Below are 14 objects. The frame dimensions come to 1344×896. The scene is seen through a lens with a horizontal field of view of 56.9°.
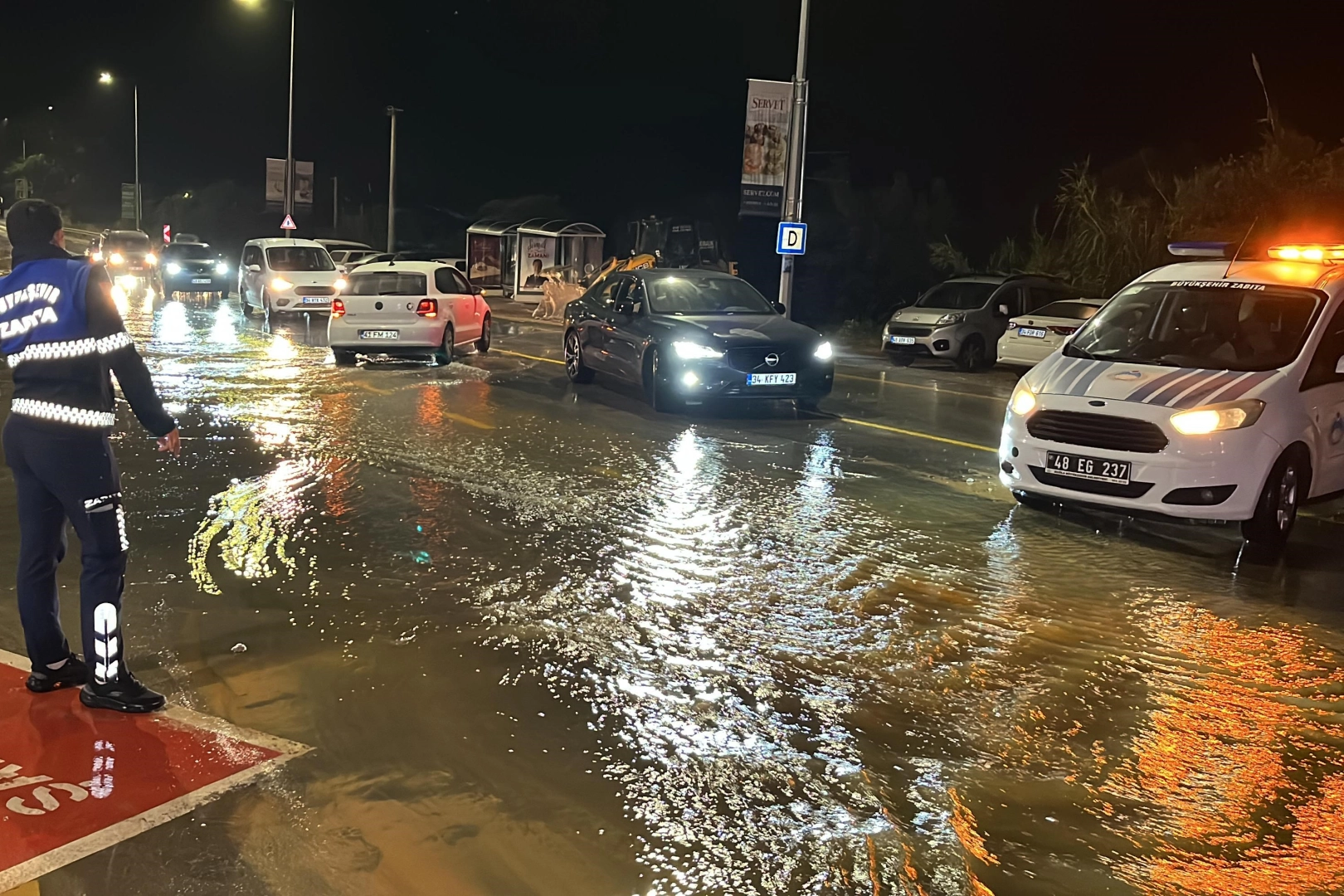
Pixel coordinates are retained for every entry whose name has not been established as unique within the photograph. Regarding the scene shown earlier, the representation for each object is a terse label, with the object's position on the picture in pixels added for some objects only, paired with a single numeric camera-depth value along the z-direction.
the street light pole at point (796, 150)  21.94
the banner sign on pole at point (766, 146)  21.98
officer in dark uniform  4.77
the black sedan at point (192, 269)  34.16
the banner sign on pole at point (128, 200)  63.03
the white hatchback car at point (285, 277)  25.20
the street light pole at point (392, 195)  42.44
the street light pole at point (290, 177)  43.06
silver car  20.94
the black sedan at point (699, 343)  13.10
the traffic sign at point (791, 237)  21.31
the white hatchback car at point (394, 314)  17.53
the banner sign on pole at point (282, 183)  47.09
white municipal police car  8.00
